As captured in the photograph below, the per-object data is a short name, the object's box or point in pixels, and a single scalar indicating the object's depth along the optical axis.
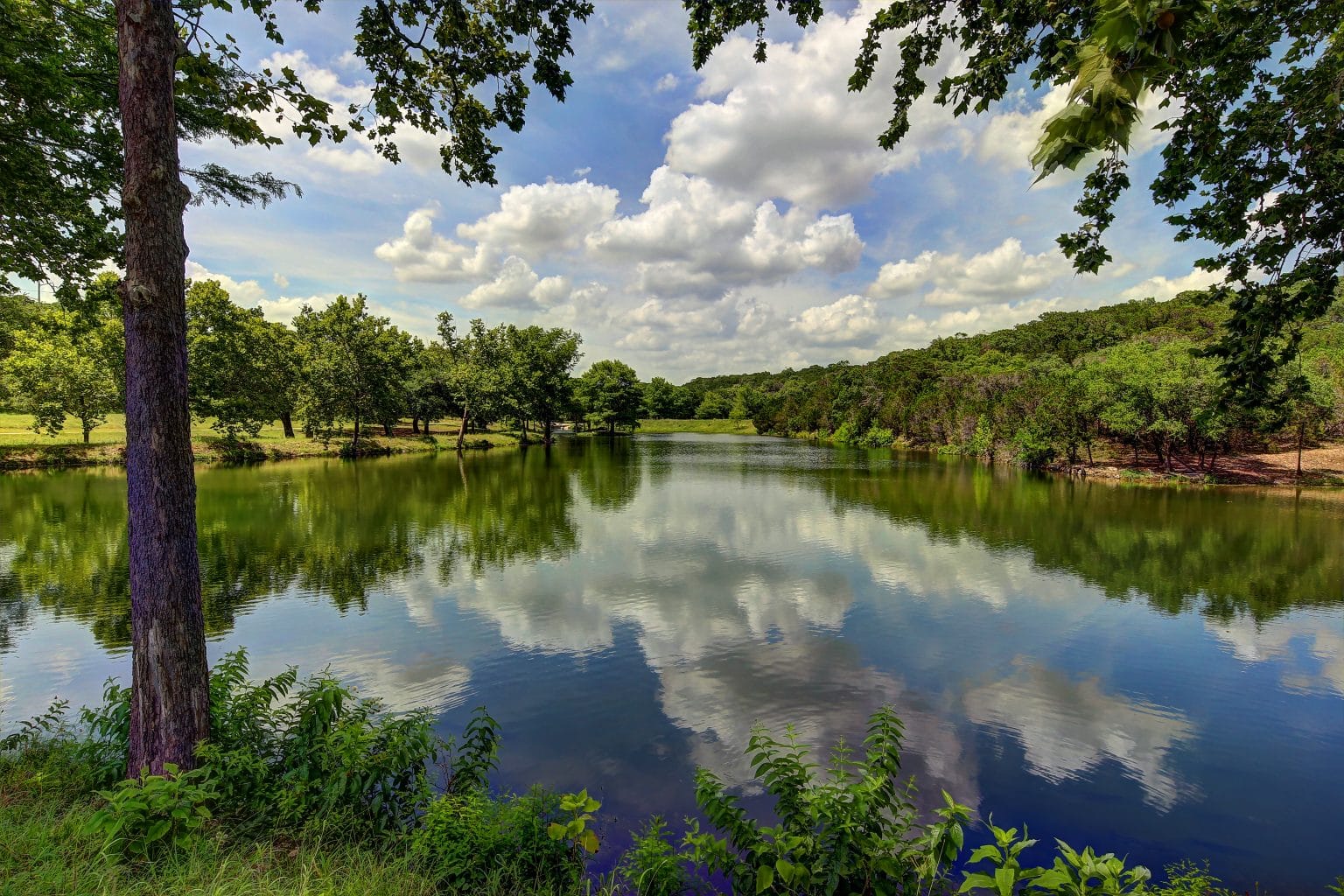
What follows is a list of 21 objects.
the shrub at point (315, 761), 4.99
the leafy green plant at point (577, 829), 4.52
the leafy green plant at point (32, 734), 6.00
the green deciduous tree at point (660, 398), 141.38
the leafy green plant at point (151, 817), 3.91
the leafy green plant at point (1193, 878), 5.10
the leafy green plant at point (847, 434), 89.62
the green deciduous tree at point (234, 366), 40.41
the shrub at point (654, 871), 4.58
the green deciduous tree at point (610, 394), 96.12
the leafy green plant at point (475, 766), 5.90
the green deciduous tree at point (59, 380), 35.69
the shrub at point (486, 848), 4.57
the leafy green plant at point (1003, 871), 3.15
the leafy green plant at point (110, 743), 5.29
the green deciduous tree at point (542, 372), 63.84
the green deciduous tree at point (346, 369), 48.00
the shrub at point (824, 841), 4.37
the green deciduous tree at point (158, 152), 4.50
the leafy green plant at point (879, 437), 83.75
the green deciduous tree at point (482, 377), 60.78
